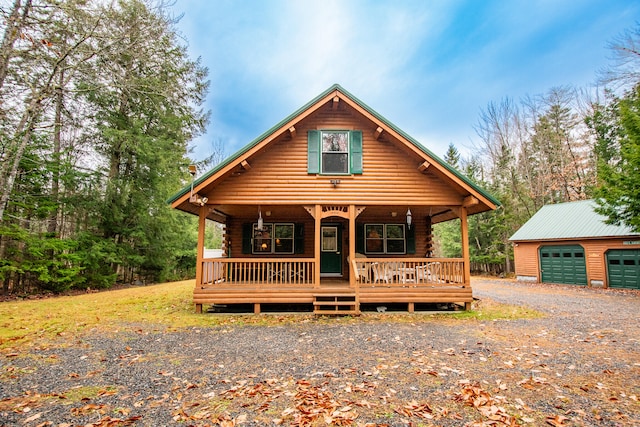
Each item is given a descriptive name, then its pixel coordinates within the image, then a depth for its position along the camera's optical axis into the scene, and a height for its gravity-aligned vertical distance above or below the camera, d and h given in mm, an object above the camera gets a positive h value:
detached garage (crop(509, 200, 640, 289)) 14500 -24
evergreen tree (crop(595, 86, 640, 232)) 11966 +2686
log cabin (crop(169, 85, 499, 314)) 8555 +1735
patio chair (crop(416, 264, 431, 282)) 9016 -753
